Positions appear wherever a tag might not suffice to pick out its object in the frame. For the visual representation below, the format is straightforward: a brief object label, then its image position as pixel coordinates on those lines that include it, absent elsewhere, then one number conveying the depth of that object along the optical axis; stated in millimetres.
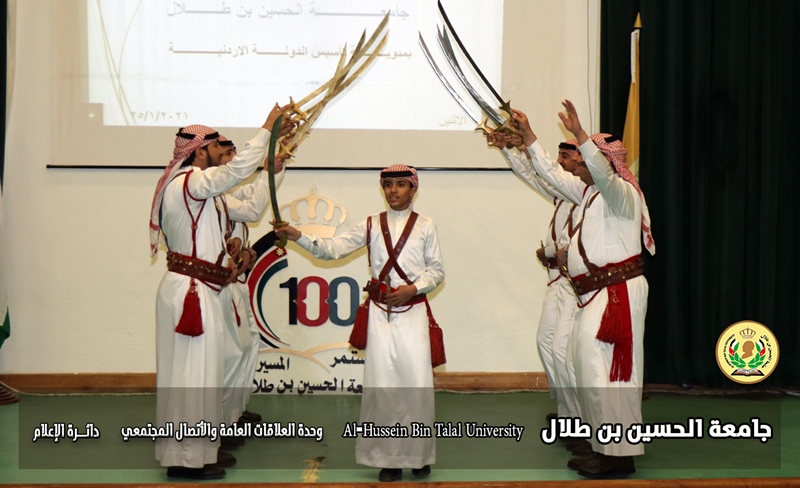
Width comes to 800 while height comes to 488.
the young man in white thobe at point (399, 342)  4141
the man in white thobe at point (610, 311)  4102
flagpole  6113
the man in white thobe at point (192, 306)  4086
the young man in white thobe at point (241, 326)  4863
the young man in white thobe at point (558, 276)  4762
